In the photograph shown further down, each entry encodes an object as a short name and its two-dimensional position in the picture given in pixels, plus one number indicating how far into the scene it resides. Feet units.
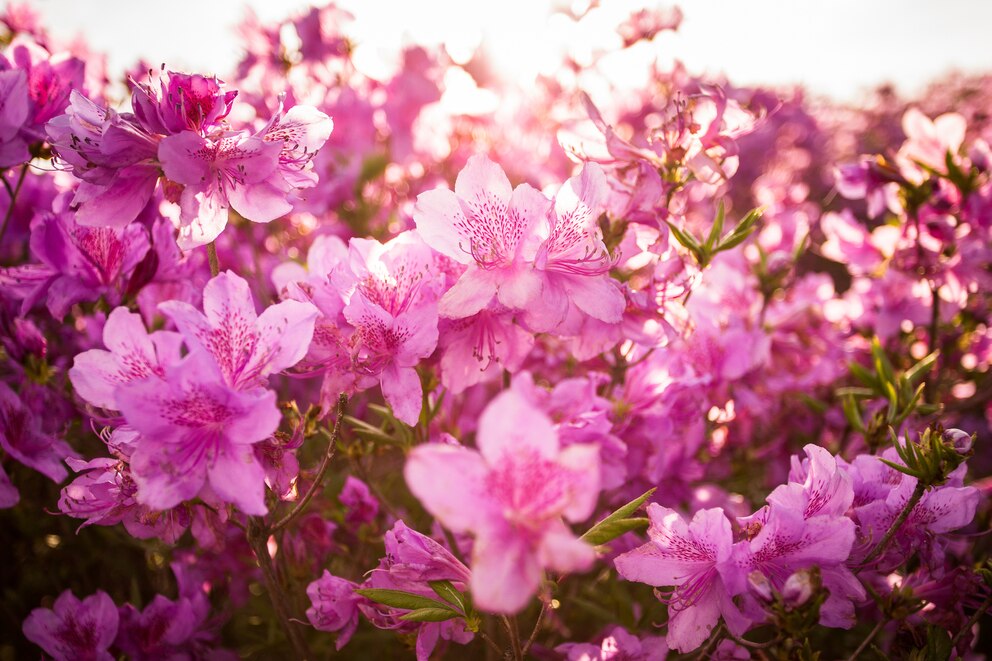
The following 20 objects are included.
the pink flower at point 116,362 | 1.51
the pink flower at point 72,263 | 1.78
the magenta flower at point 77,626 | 1.81
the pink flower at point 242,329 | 1.48
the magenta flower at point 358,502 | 1.91
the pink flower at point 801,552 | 1.47
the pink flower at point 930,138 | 2.26
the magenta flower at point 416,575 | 1.52
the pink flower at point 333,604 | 1.65
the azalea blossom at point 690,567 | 1.50
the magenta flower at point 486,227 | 1.56
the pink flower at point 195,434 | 1.40
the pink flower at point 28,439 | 1.81
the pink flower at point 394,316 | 1.57
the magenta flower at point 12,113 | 1.76
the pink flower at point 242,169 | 1.55
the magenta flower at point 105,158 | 1.53
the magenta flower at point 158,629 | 1.85
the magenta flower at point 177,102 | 1.54
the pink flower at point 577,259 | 1.58
